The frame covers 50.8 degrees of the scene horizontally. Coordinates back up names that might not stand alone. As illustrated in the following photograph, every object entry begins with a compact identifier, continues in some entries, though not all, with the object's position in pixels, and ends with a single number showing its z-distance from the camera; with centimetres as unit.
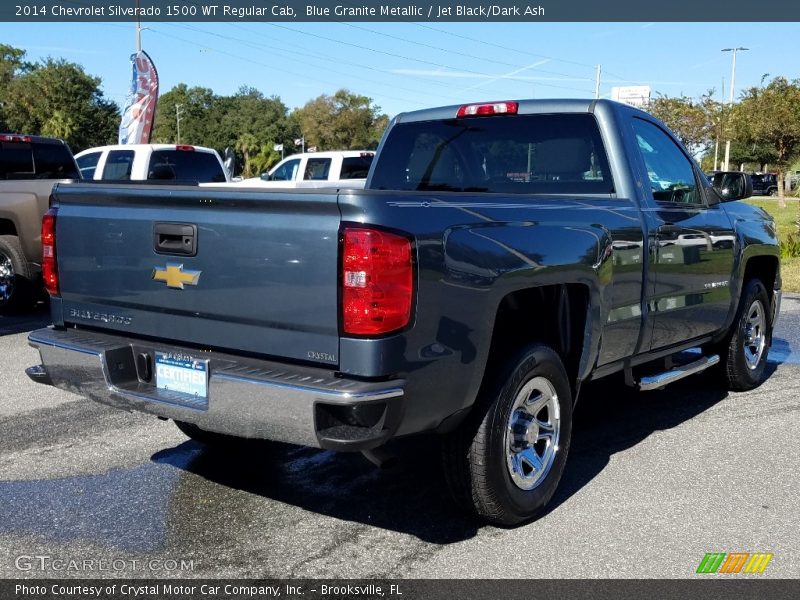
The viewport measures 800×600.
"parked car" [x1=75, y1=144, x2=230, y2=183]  1320
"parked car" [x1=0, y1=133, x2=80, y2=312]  961
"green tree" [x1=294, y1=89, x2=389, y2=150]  9331
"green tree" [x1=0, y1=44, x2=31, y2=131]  7231
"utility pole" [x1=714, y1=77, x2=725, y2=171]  4337
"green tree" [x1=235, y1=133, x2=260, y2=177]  9781
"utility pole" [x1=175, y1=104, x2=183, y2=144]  10611
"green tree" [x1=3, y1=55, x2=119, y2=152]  6444
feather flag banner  2314
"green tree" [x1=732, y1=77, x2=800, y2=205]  3169
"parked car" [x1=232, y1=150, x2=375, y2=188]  1741
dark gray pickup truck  308
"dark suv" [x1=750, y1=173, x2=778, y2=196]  5931
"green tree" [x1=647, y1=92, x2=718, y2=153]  4550
